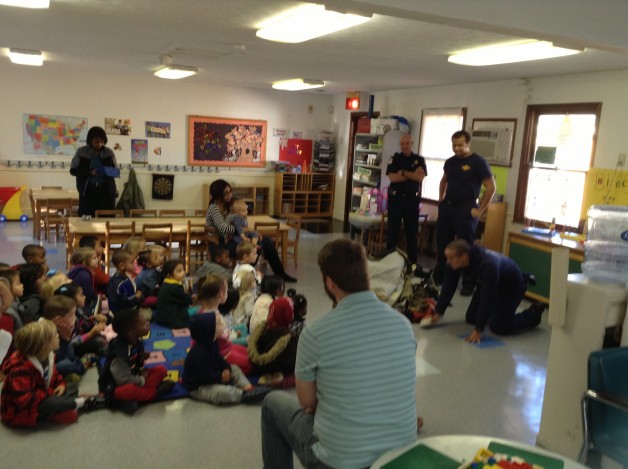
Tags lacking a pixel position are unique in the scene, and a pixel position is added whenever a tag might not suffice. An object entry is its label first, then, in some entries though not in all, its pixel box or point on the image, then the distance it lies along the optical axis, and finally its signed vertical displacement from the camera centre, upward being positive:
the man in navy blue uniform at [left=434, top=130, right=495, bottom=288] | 5.91 -0.37
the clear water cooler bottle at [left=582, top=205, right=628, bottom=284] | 2.90 -0.46
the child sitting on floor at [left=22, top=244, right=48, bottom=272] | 4.46 -1.00
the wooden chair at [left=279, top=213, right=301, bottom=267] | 6.80 -1.30
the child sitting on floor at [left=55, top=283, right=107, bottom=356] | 3.81 -1.42
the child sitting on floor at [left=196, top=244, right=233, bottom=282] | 5.02 -1.16
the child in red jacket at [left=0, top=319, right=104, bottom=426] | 2.83 -1.33
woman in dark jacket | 6.20 -0.42
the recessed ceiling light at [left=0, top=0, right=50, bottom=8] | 3.40 +0.82
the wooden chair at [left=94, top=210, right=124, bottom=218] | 6.38 -0.90
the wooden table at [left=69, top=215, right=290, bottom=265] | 5.50 -0.94
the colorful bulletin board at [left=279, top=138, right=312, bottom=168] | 11.10 -0.06
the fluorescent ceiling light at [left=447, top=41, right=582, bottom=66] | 4.33 +0.91
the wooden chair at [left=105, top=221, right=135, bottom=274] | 5.52 -0.98
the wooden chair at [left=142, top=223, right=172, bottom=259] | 5.68 -0.98
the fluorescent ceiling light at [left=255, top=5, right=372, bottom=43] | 3.54 +0.87
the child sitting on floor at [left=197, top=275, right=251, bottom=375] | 3.68 -1.16
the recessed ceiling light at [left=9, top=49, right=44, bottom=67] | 6.58 +0.95
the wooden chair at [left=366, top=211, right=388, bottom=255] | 7.64 -1.24
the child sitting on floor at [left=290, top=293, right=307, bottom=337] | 4.21 -1.29
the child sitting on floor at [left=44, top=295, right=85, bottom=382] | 3.39 -1.24
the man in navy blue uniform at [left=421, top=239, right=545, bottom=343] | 4.39 -1.12
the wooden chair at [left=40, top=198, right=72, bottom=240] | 7.34 -1.04
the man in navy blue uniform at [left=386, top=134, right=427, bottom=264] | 6.98 -0.53
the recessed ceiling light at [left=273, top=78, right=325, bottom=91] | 8.19 +1.01
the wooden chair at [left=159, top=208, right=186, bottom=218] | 6.63 -0.88
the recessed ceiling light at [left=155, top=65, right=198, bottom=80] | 7.02 +0.96
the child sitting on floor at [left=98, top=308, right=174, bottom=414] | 3.15 -1.41
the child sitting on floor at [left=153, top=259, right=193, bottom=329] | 4.43 -1.30
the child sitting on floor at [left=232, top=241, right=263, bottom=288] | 4.78 -1.08
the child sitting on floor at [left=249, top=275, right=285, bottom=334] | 4.14 -1.19
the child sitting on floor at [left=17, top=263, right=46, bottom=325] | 3.76 -1.16
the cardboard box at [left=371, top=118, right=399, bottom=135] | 8.57 +0.44
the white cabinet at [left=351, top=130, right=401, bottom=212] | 8.72 -0.14
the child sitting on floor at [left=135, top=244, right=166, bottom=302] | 4.79 -1.21
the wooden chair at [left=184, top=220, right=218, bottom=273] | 5.97 -1.07
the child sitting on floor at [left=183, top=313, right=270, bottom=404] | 3.22 -1.42
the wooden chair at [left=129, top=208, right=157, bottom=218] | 6.45 -0.88
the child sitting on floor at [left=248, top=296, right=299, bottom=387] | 3.62 -1.39
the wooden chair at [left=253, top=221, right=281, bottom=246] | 6.40 -0.98
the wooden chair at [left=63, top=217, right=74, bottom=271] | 5.75 -1.15
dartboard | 10.05 -0.85
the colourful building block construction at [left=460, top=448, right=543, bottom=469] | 1.60 -0.91
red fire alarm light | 9.55 +0.85
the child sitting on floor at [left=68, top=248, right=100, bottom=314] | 4.37 -1.12
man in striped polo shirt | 1.77 -0.74
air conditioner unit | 6.73 +0.19
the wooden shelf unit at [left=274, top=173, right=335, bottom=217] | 10.87 -0.93
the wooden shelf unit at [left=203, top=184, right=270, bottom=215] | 10.51 -1.02
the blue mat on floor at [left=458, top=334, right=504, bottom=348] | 4.55 -1.56
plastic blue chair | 2.26 -1.03
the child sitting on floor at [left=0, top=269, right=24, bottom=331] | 3.50 -1.10
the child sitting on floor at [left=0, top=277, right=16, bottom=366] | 3.32 -1.13
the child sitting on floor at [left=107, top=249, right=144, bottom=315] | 4.35 -1.21
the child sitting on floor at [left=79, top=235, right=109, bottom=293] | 4.84 -1.18
